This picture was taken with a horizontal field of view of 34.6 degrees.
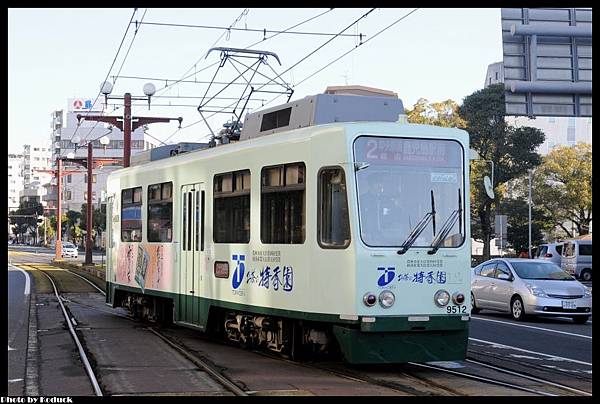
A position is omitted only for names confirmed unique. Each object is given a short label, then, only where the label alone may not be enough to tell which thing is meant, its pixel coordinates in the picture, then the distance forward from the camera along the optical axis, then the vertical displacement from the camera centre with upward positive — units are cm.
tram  1118 +16
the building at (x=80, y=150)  11369 +1236
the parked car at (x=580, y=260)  4897 -73
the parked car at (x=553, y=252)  5050 -33
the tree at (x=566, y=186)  6234 +392
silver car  2044 -98
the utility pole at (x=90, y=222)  4781 +127
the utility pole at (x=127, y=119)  3244 +473
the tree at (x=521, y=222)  6134 +154
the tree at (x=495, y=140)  5550 +615
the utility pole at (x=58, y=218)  5838 +184
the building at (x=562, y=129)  10069 +1221
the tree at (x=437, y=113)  5362 +748
